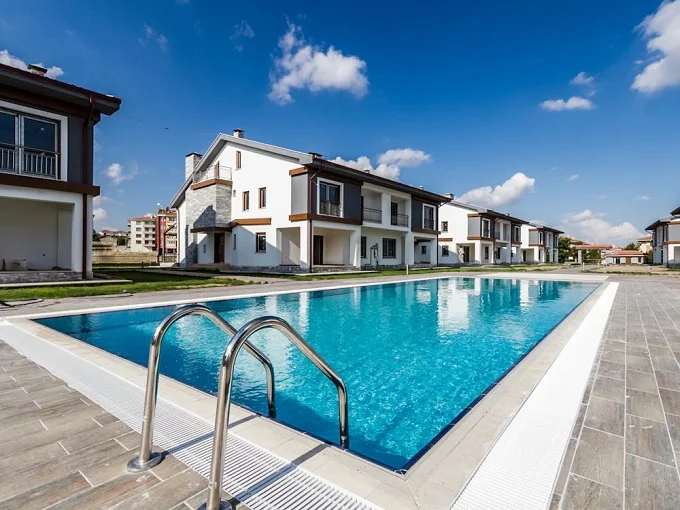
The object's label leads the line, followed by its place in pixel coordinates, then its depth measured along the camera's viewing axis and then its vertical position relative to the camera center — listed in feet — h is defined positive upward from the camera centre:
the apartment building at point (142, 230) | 352.90 +31.15
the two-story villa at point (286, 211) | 67.10 +10.89
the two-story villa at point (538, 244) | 175.73 +9.10
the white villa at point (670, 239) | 126.31 +8.38
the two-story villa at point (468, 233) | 123.85 +10.12
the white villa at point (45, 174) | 39.42 +10.53
